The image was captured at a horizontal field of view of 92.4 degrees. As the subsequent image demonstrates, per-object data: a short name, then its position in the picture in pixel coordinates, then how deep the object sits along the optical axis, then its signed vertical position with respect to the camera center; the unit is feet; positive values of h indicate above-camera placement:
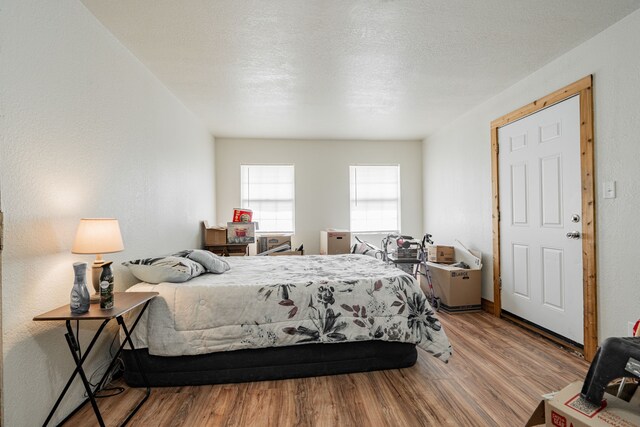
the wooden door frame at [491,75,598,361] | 8.02 -0.04
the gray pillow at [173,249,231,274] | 8.97 -1.36
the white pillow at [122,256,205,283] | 7.38 -1.33
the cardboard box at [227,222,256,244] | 14.71 -0.86
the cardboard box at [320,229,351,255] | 16.30 -1.52
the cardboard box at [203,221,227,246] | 14.48 -0.99
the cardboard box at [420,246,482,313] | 12.25 -3.03
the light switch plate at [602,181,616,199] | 7.56 +0.54
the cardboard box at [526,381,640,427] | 3.52 -2.39
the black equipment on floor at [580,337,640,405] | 3.58 -1.83
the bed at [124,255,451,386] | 6.88 -2.67
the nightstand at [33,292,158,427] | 5.10 -1.71
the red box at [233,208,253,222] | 15.43 -0.09
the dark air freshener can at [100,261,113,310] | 5.60 -1.34
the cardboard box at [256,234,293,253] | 16.22 -1.43
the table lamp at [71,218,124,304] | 5.66 -0.48
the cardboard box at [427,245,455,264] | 14.20 -1.93
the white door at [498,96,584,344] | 8.69 -0.22
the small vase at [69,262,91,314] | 5.32 -1.36
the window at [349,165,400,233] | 18.63 +0.93
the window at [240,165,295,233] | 17.89 +1.11
